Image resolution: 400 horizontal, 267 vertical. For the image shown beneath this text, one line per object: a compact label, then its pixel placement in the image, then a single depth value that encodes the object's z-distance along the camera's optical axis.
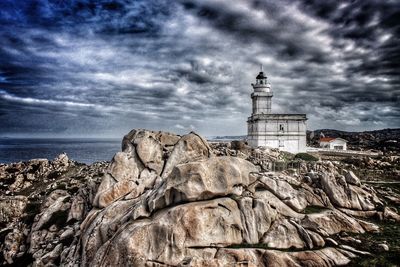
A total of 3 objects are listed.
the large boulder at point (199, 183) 20.88
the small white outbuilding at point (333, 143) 99.06
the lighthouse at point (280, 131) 78.69
